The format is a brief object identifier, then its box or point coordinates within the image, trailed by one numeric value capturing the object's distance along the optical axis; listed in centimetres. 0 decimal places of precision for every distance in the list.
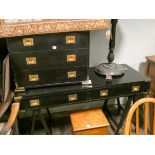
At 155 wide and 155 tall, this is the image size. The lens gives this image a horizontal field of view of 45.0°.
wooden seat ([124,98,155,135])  98
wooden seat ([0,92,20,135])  117
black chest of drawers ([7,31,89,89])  143
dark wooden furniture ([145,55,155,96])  193
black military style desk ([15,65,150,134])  159
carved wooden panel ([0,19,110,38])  133
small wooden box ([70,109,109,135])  165
